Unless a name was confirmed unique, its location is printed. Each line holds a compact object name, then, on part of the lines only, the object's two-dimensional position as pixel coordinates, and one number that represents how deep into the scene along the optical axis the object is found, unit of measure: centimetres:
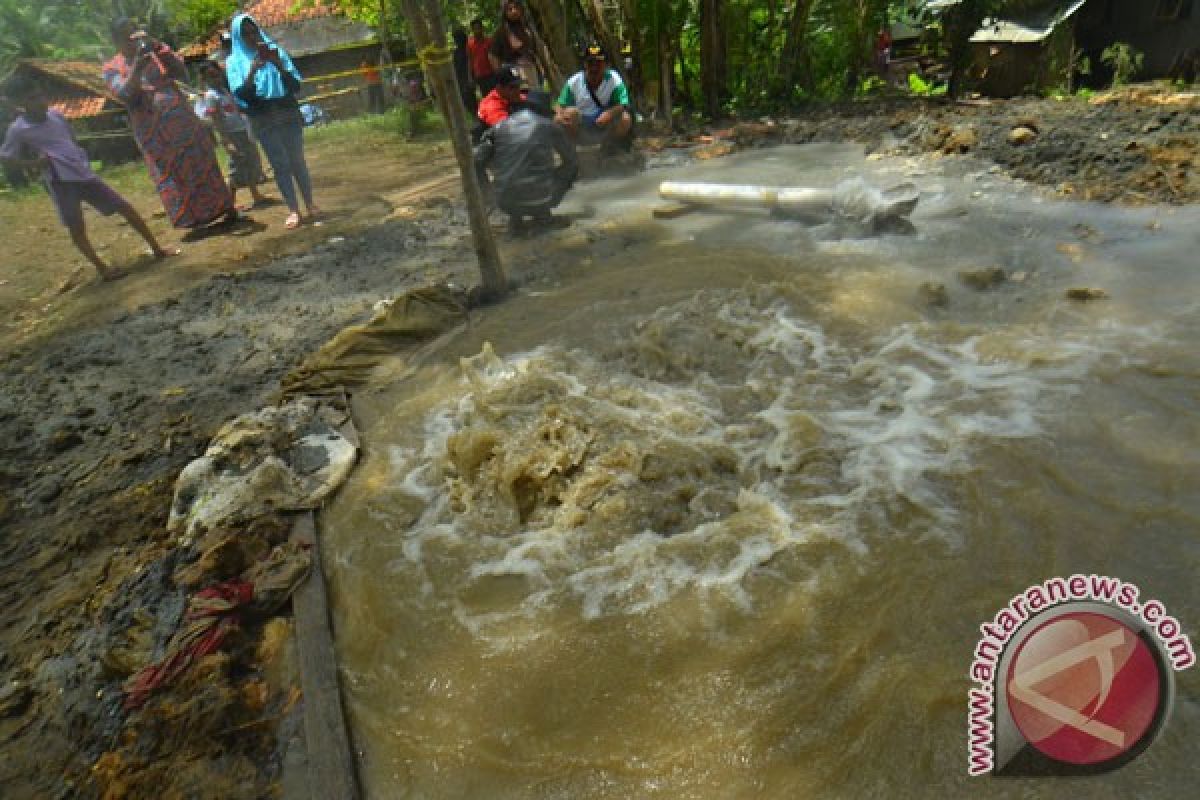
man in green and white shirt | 776
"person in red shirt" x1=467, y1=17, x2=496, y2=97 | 880
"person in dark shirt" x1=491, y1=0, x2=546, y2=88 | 823
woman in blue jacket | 639
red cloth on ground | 235
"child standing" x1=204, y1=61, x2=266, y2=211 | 870
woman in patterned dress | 664
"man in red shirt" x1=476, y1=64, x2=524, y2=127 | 638
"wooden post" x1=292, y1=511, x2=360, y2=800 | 202
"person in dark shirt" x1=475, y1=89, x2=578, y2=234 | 609
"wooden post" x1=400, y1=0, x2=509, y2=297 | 411
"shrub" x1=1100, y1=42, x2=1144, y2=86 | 1031
